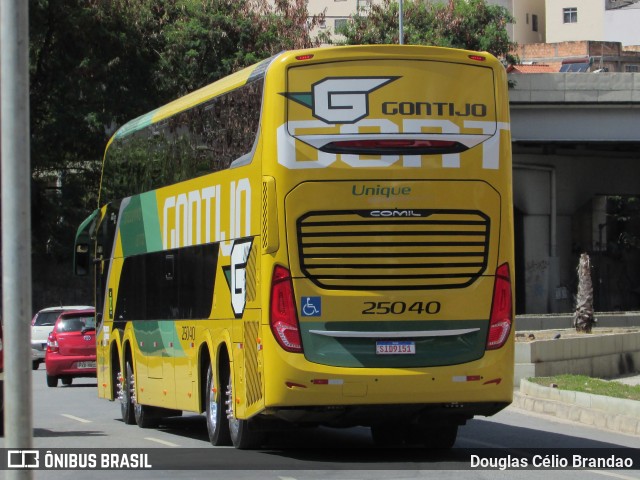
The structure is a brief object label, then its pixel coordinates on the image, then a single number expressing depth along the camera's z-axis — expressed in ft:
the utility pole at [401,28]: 165.89
